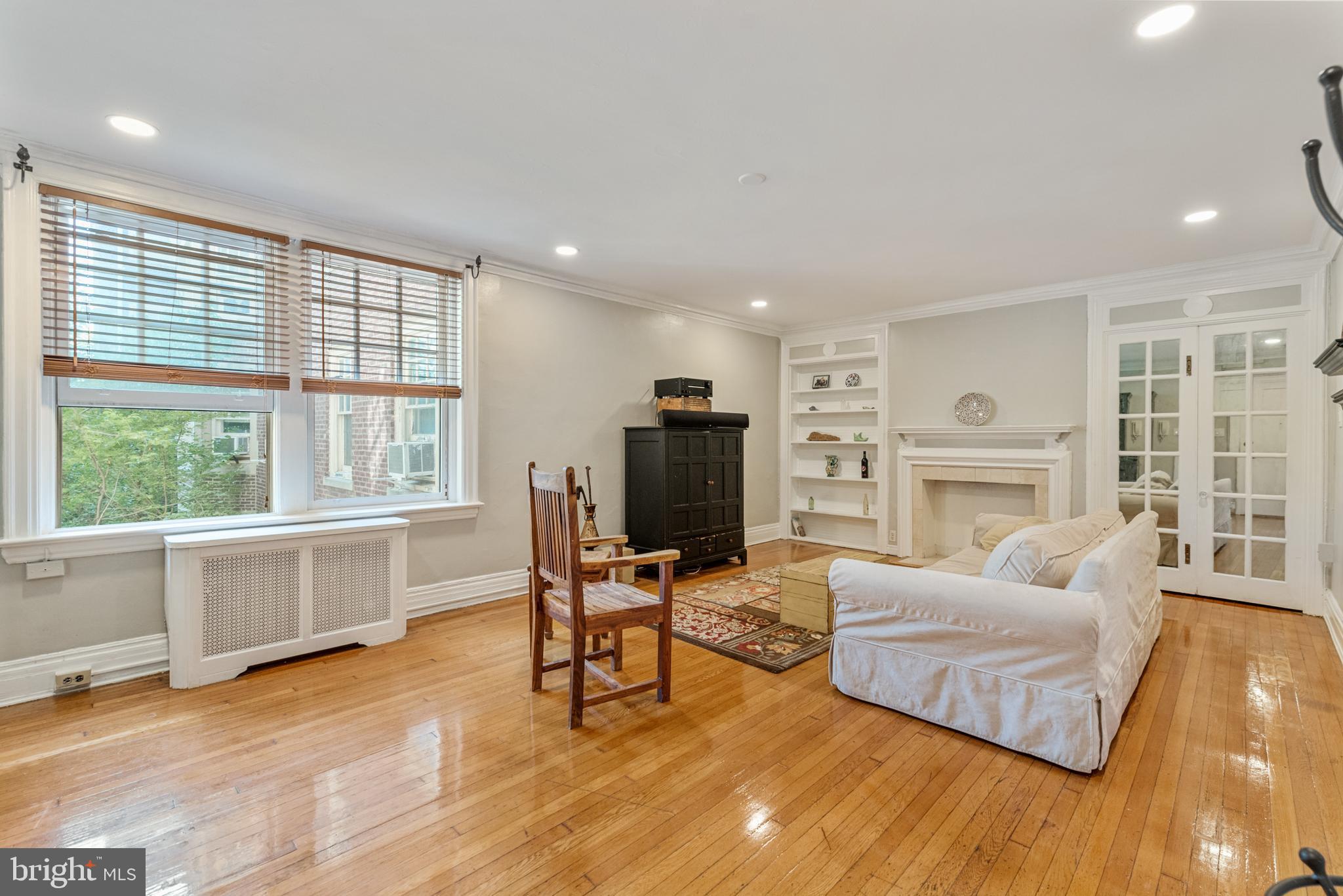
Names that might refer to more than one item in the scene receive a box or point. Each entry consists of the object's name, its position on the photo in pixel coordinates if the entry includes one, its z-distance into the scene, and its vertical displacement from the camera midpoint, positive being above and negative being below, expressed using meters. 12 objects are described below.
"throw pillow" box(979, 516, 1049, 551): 3.94 -0.59
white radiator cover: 2.85 -0.79
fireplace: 4.98 -0.32
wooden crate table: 3.63 -0.96
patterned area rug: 3.30 -1.16
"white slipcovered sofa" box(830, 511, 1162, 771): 2.16 -0.81
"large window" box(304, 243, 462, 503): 3.64 +0.48
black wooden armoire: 4.91 -0.42
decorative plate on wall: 5.39 +0.33
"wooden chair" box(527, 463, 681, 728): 2.47 -0.71
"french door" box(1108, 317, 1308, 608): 4.14 -0.05
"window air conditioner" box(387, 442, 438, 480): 4.02 -0.11
